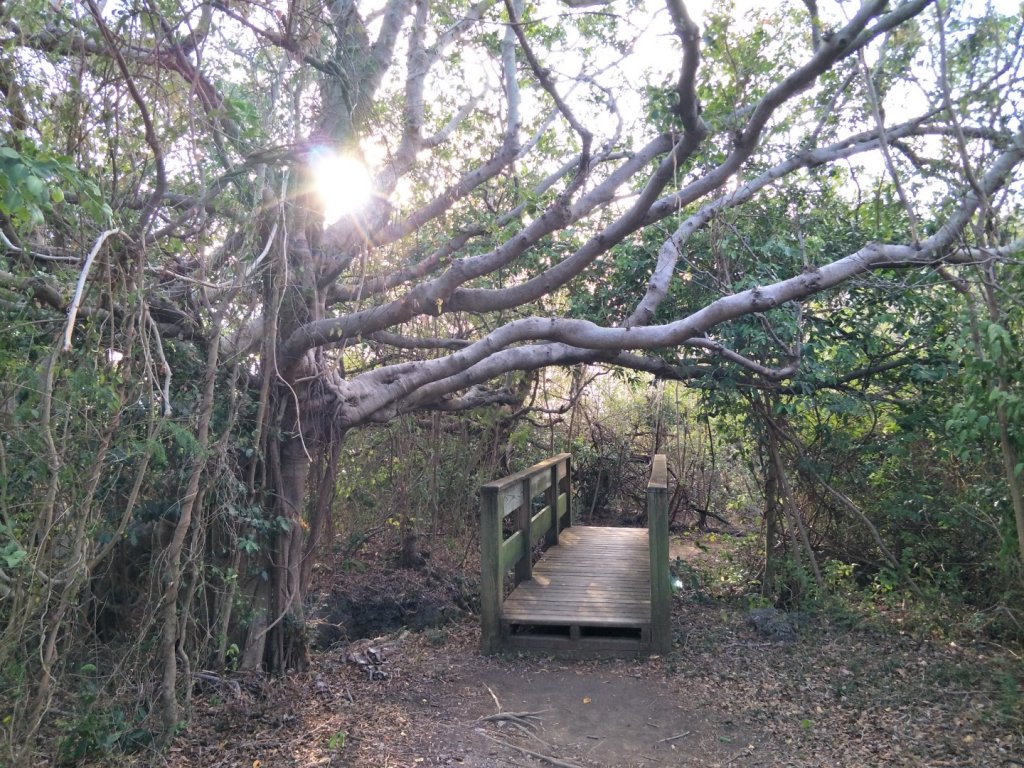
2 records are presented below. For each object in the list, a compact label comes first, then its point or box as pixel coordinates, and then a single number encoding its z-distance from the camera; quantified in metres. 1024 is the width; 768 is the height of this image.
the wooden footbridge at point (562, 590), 6.41
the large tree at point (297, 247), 3.88
